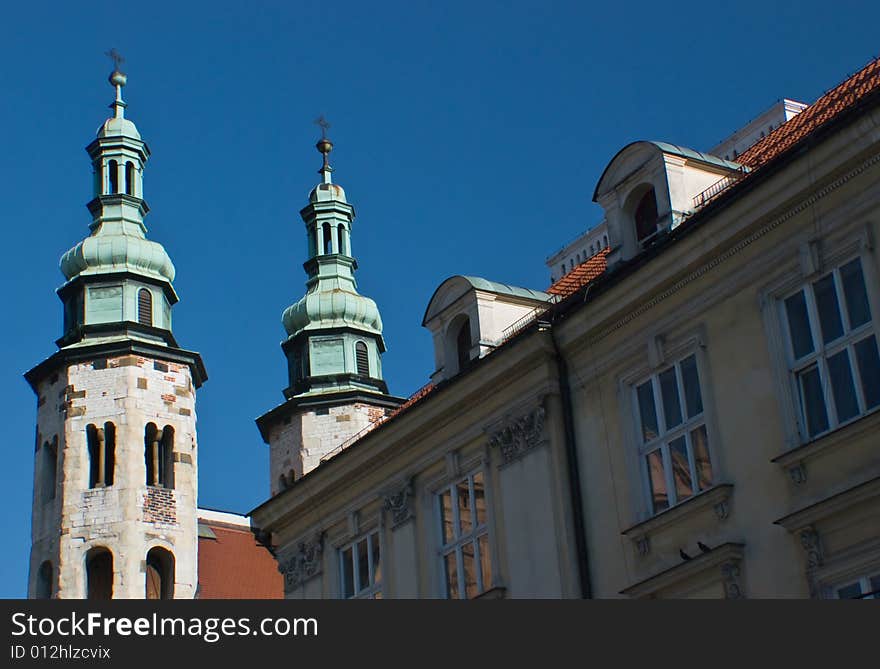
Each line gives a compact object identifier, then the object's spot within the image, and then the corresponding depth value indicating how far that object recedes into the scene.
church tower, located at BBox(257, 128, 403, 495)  49.59
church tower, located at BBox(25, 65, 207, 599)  43.47
